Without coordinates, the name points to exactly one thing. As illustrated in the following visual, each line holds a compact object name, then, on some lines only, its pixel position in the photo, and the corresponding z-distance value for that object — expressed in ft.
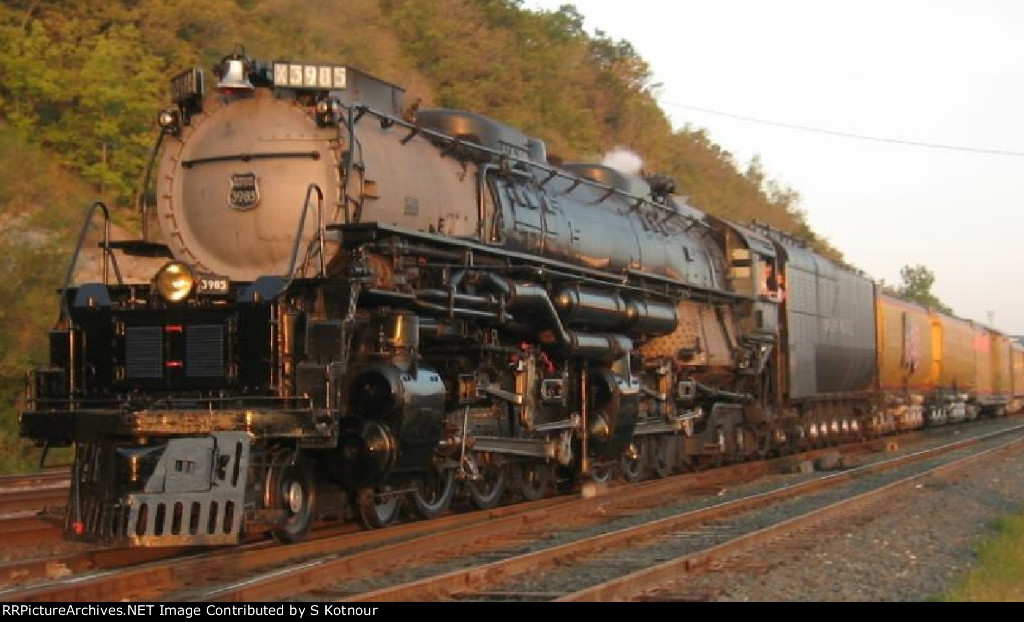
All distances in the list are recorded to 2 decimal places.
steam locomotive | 30.30
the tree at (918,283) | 405.39
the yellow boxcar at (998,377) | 150.53
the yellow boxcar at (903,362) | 95.51
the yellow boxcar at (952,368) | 119.03
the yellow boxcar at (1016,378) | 172.45
